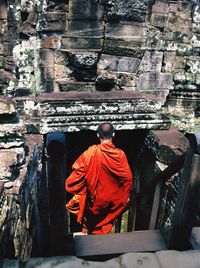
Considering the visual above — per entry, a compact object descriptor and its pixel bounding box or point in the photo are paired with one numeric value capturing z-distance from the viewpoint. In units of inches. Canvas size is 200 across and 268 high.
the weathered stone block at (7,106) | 85.5
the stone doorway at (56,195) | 60.8
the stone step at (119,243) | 74.7
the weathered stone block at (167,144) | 145.5
